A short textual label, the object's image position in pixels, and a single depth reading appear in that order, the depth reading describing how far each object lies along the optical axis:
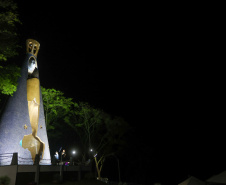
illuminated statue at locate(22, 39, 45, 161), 20.39
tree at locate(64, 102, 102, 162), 33.44
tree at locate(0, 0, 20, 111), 16.27
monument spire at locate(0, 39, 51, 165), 19.47
